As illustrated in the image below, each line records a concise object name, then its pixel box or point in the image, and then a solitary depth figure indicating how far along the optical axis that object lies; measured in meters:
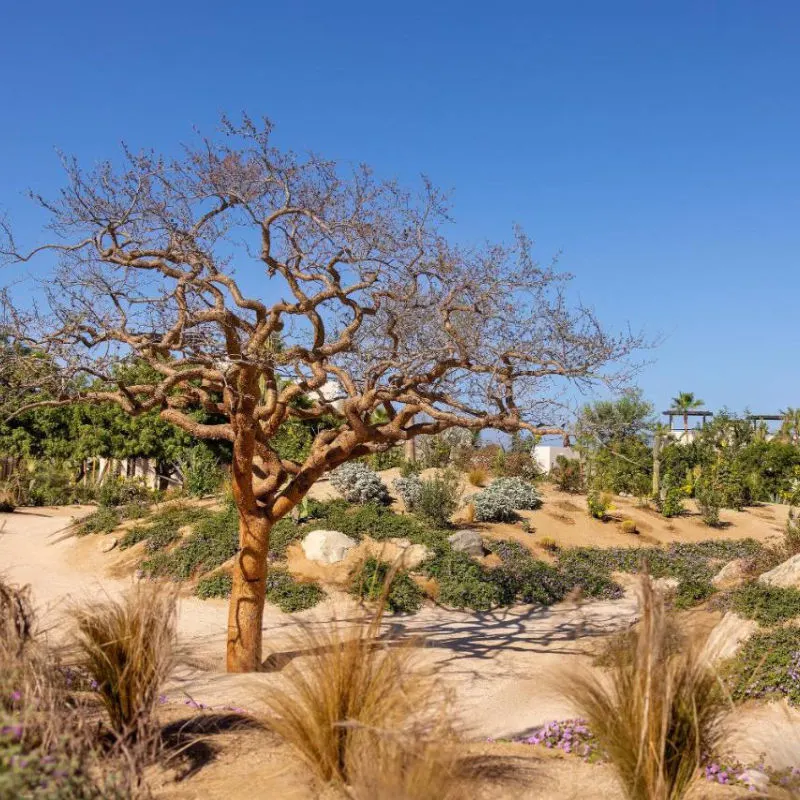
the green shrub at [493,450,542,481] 21.62
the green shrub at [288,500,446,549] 13.89
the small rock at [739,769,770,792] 3.82
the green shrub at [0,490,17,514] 18.06
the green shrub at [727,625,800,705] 6.79
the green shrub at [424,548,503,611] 12.06
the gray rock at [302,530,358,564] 12.91
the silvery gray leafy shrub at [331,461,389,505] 15.82
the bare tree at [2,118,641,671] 7.91
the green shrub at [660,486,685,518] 19.89
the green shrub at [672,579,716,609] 10.37
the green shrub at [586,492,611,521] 18.27
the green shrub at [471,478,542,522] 16.53
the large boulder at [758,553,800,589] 8.88
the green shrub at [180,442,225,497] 18.58
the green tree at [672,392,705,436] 29.17
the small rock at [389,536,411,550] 13.67
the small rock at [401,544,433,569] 12.84
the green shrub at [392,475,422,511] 15.88
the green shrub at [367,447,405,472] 20.78
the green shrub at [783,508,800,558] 10.67
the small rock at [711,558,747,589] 10.82
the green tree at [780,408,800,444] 29.48
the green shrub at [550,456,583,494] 21.44
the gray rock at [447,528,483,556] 13.78
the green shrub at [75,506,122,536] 15.19
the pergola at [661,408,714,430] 30.41
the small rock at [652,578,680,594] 12.82
